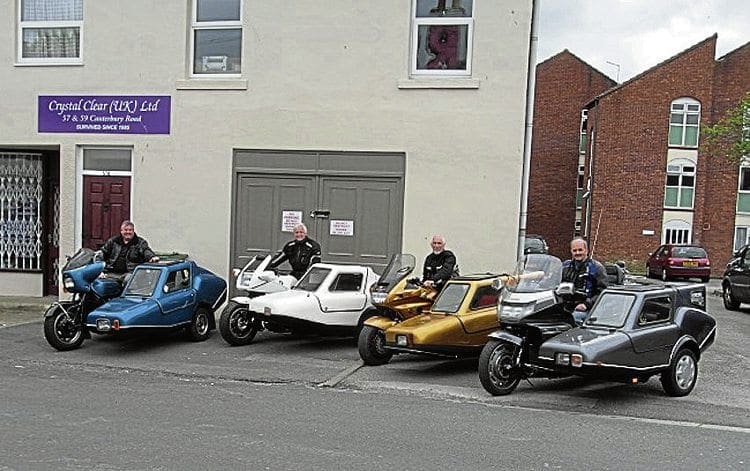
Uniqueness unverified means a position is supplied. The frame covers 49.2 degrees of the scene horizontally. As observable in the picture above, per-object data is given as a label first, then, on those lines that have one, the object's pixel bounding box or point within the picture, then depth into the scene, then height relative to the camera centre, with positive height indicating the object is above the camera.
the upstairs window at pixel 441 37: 13.28 +2.70
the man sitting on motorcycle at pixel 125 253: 12.10 -0.96
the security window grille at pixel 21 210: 16.19 -0.53
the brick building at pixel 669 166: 38.78 +2.25
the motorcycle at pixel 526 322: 8.68 -1.26
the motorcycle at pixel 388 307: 10.33 -1.36
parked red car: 31.45 -1.90
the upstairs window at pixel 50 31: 14.84 +2.81
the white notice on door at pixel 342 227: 13.63 -0.48
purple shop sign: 14.32 +1.31
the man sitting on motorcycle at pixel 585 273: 9.84 -0.78
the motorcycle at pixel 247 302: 11.59 -1.53
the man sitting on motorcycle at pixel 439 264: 11.37 -0.87
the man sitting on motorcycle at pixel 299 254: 12.26 -0.87
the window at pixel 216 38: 14.22 +2.70
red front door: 14.75 -0.35
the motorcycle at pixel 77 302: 11.06 -1.59
